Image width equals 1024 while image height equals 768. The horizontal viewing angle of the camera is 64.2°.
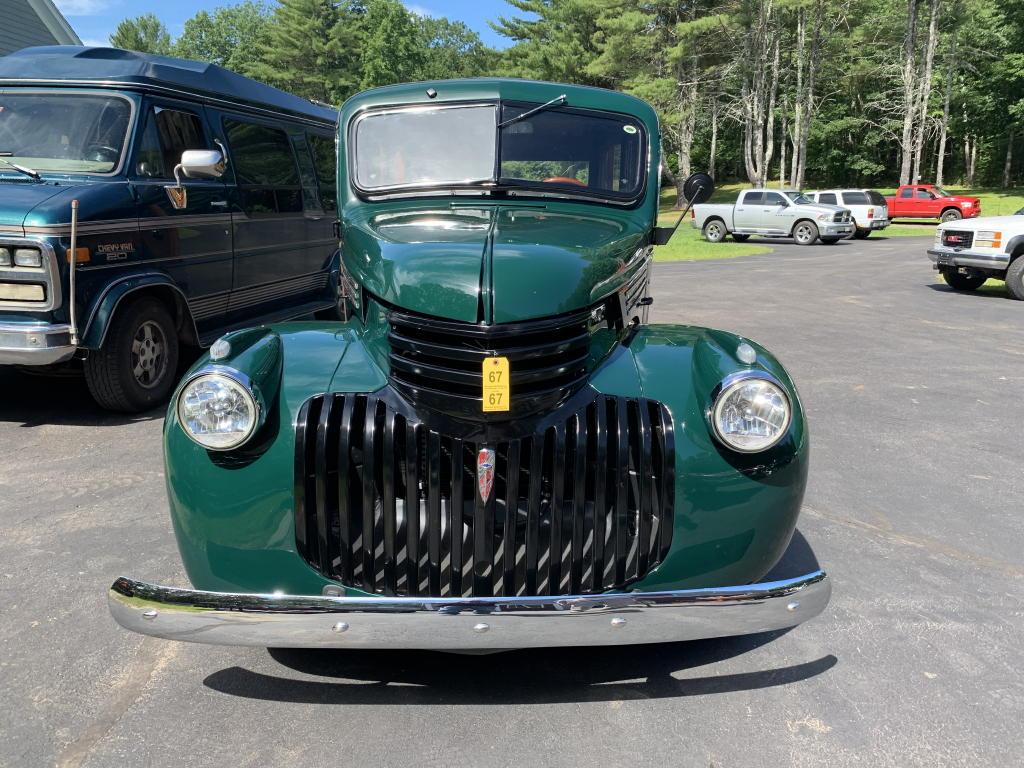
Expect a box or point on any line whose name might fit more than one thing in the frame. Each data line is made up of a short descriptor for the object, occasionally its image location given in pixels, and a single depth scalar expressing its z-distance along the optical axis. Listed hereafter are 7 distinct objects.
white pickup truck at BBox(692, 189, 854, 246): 24.73
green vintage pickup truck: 2.33
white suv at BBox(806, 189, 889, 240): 27.30
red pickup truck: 32.06
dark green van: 5.38
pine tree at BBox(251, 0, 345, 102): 55.75
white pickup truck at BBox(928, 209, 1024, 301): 12.95
